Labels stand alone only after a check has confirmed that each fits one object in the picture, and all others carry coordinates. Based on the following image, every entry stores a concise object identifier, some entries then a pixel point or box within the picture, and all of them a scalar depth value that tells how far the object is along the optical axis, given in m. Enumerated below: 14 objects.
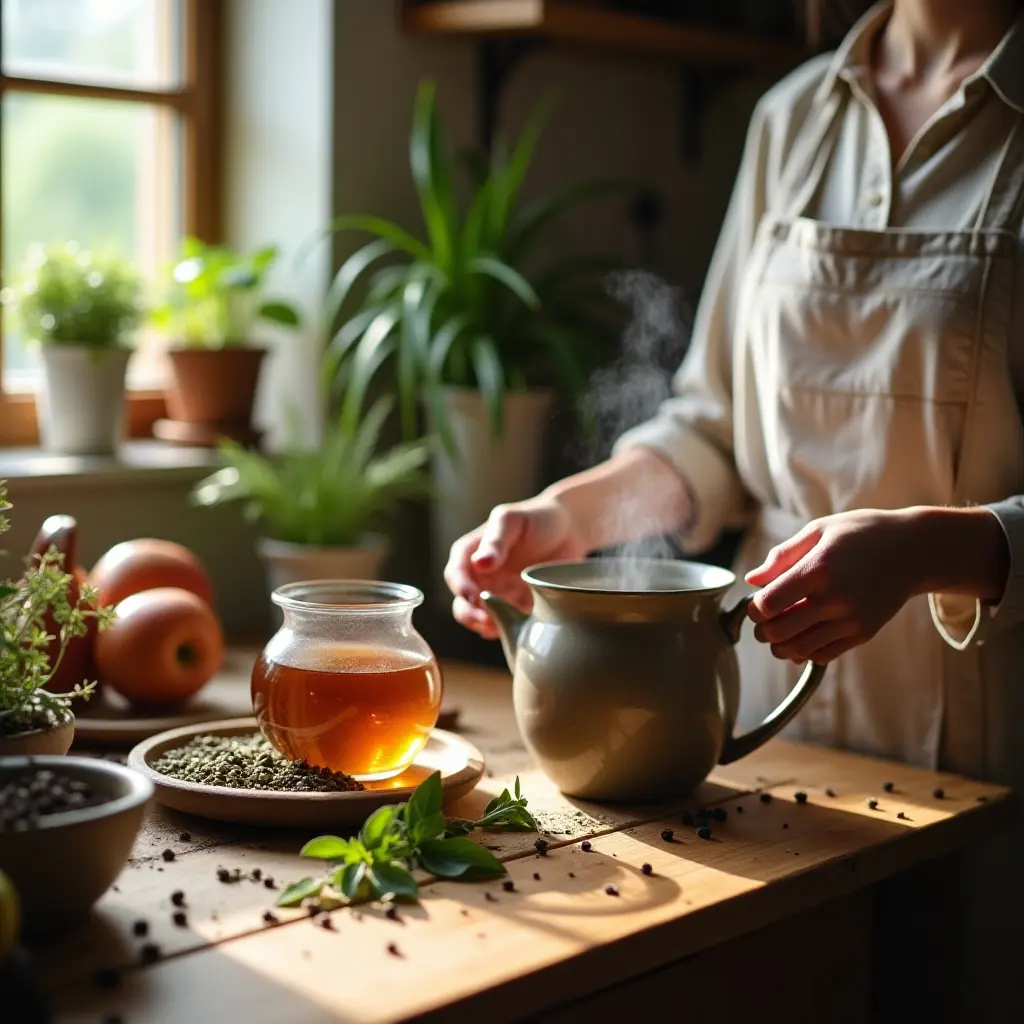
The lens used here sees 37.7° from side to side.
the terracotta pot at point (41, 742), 1.08
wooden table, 0.92
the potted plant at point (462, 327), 2.22
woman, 1.46
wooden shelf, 2.25
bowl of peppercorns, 0.94
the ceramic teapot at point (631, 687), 1.24
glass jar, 1.21
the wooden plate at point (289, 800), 1.17
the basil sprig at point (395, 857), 1.06
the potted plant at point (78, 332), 2.13
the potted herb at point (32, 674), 1.10
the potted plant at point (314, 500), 2.06
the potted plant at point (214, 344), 2.25
